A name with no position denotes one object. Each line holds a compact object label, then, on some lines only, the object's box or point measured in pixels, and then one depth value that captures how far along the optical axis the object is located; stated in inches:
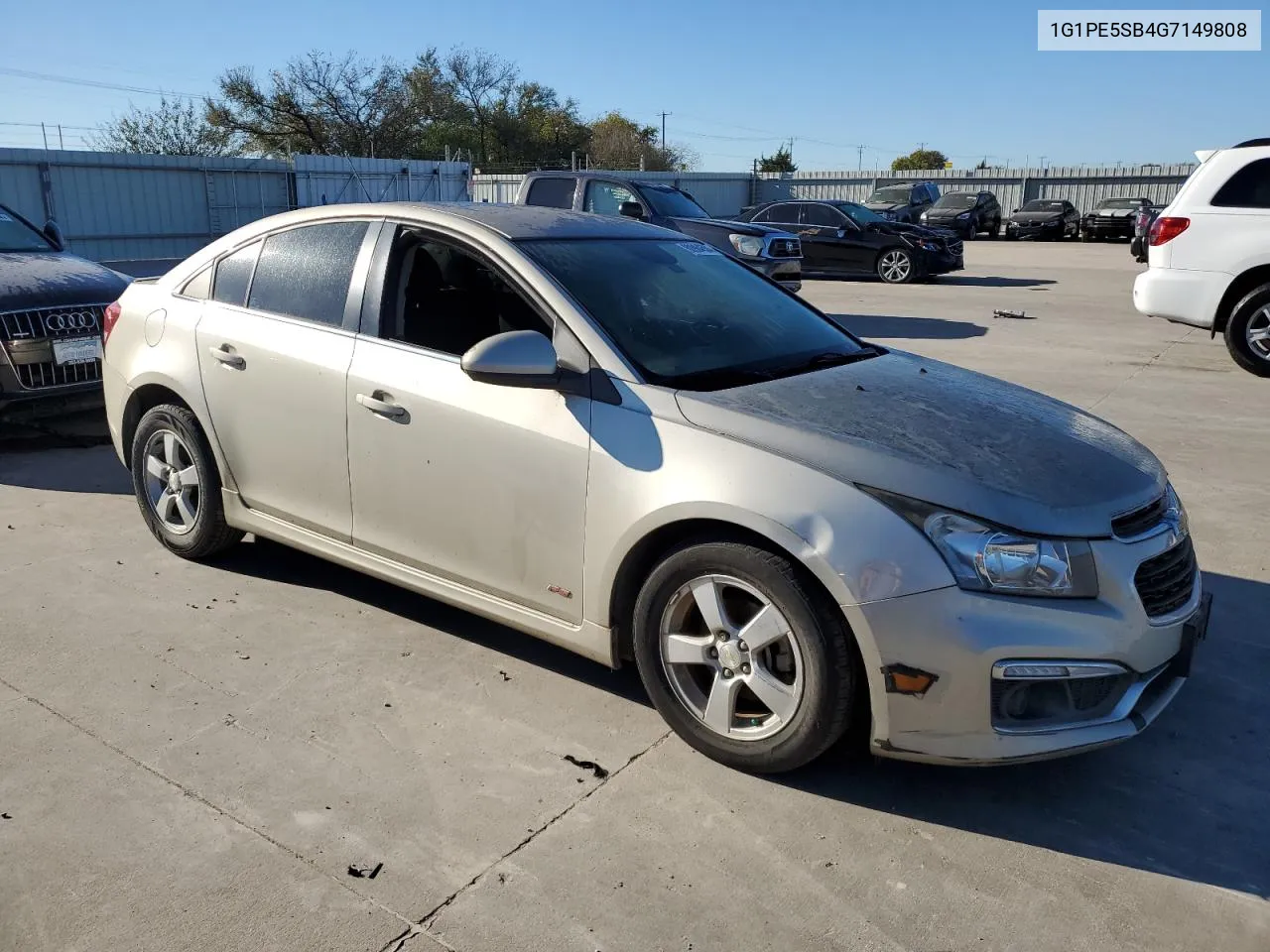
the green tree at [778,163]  3336.1
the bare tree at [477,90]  2694.4
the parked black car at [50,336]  270.5
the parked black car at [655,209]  545.0
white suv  381.1
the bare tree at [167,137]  1923.0
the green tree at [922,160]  4505.4
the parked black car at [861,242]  753.0
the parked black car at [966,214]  1206.9
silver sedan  114.2
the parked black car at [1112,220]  1237.7
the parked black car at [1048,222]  1286.9
